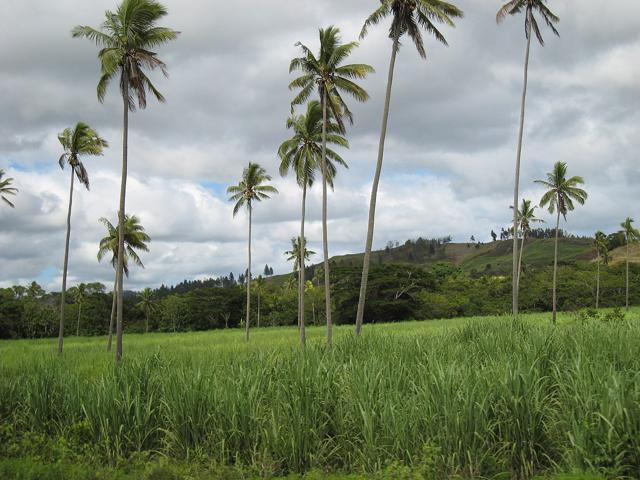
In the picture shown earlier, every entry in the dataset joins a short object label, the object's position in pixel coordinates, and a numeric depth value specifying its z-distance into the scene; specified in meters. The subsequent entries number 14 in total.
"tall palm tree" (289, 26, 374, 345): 26.77
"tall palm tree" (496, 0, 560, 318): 29.95
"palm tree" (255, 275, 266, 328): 77.49
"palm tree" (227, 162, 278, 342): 40.44
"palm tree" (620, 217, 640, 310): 62.59
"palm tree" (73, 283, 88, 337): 67.38
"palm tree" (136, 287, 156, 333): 74.92
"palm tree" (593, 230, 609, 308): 70.38
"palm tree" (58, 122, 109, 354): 30.53
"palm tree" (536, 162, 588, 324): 41.16
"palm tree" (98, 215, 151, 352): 36.28
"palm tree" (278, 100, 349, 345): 30.92
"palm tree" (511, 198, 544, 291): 49.69
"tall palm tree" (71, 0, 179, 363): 22.34
